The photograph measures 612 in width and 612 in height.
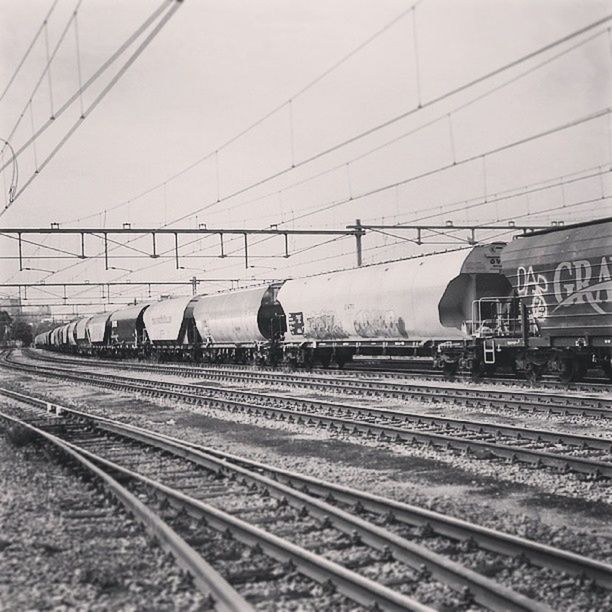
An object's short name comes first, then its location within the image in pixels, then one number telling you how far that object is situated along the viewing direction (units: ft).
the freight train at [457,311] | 53.16
